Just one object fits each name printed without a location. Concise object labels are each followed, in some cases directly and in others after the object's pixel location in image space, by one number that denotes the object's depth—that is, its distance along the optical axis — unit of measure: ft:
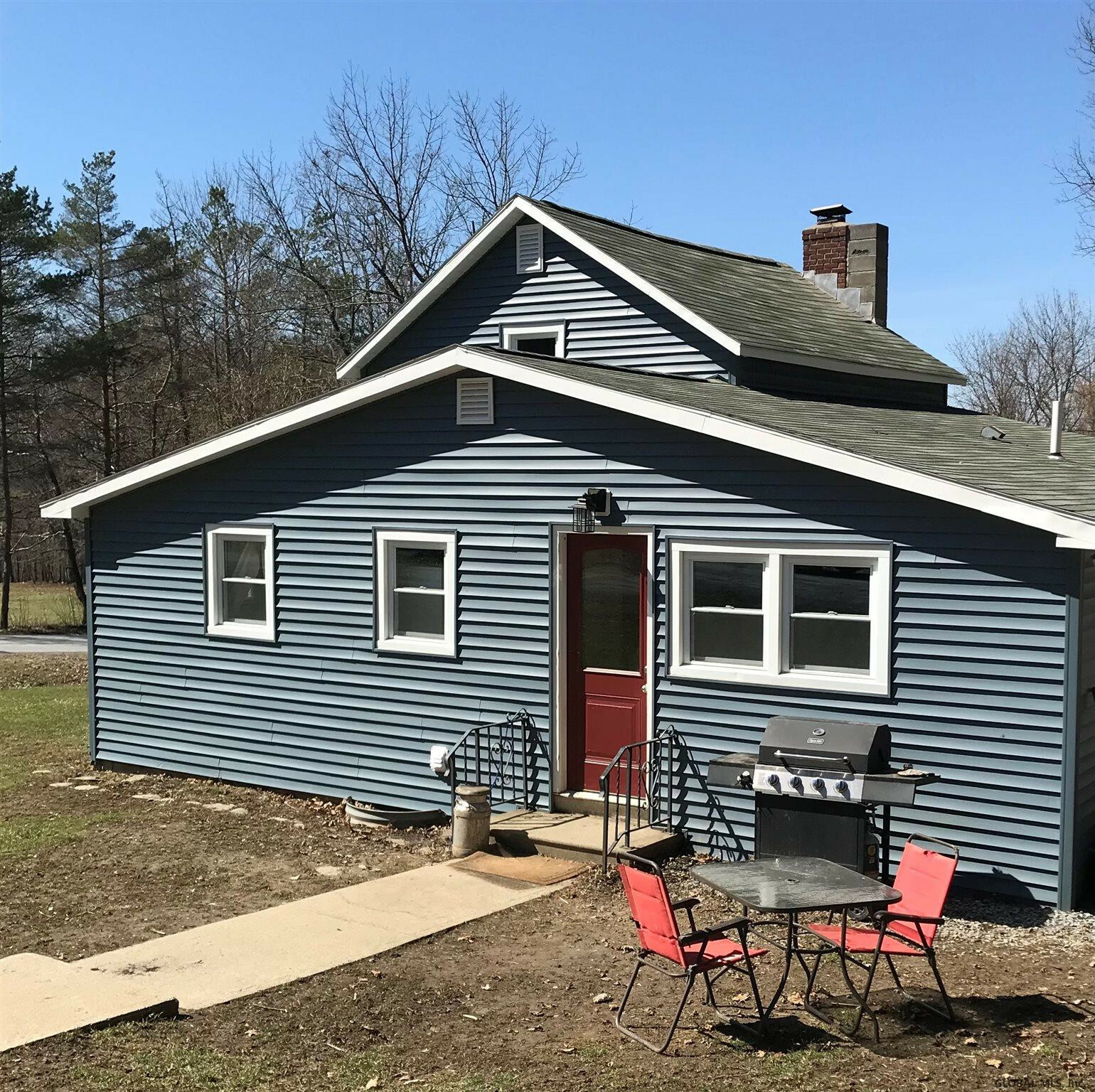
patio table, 21.33
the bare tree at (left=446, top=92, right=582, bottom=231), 114.62
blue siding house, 29.63
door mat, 32.24
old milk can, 34.47
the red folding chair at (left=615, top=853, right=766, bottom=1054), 21.08
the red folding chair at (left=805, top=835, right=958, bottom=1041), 22.27
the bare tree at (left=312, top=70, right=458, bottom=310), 114.42
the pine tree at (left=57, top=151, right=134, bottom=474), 122.21
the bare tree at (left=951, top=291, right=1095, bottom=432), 156.87
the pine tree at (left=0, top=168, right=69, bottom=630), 114.11
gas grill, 28.76
